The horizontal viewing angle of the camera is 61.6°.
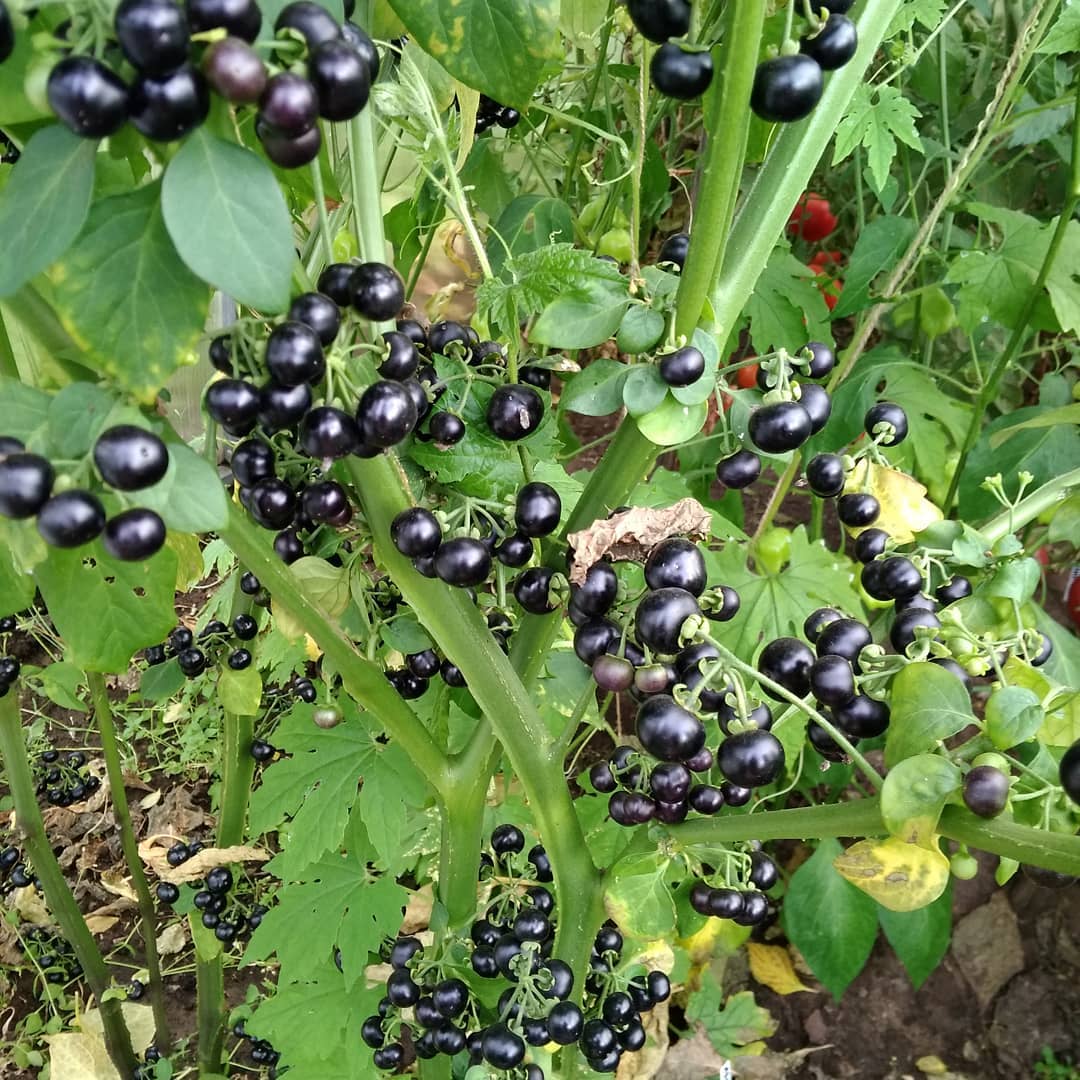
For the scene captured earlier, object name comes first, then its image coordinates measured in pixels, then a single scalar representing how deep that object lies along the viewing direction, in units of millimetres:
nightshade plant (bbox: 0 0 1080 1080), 389
